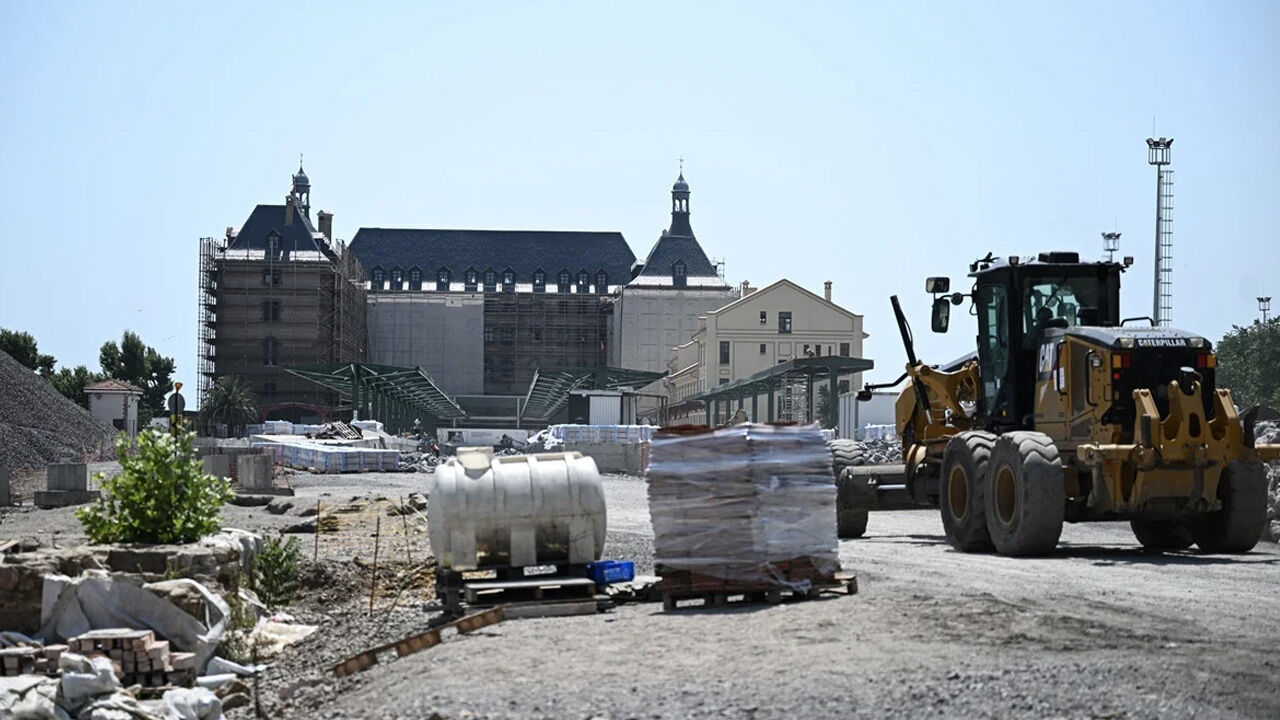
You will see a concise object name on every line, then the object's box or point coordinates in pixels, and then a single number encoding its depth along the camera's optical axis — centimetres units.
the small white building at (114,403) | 8456
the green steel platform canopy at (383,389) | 7275
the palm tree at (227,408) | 10269
